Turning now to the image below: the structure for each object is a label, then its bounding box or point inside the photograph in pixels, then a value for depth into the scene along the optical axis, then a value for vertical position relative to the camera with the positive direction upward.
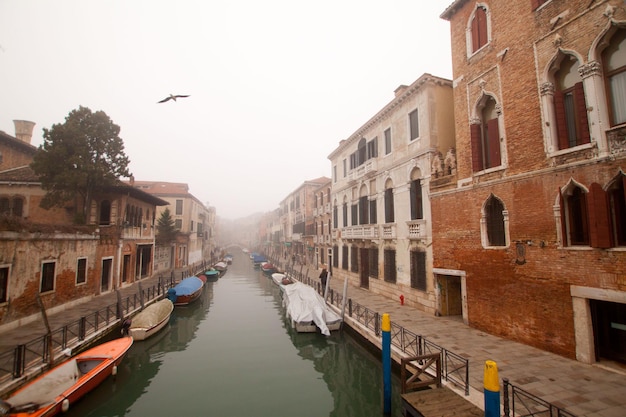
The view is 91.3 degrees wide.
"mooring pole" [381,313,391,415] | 7.84 -3.31
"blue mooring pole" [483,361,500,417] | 4.89 -2.47
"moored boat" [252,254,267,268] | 50.38 -3.51
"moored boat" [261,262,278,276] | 40.37 -4.02
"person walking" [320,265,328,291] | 18.99 -2.33
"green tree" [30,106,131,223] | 17.33 +4.81
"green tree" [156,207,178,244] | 33.46 +1.25
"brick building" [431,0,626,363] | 7.65 +1.84
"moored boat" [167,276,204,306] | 20.28 -3.60
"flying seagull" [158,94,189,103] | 10.47 +4.92
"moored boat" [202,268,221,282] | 33.92 -4.00
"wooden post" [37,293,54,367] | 8.89 -3.15
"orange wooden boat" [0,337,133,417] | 6.85 -3.74
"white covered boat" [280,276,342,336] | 14.31 -3.65
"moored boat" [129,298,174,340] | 13.65 -3.84
